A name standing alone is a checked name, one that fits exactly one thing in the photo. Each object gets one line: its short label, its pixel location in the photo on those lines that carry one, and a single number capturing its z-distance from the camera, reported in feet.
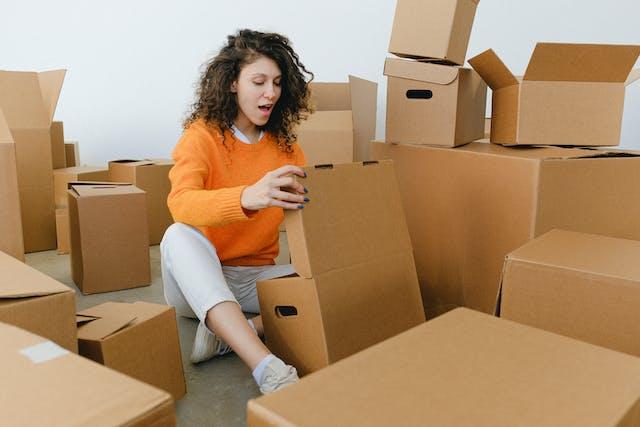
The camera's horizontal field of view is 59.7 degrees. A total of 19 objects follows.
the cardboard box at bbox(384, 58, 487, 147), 4.40
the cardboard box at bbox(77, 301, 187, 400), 3.15
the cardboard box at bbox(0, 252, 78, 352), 2.42
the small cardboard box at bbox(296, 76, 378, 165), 6.48
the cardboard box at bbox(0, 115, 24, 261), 3.39
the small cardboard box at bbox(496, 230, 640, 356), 2.57
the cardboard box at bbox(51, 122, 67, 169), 7.57
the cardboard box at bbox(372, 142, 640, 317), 3.72
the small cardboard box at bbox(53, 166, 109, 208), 7.16
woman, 3.58
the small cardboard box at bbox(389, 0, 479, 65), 4.28
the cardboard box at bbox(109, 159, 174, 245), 6.98
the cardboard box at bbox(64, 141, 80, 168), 8.27
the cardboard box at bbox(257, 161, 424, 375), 3.25
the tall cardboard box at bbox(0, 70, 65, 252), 6.45
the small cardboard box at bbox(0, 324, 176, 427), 1.33
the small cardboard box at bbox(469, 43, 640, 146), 4.08
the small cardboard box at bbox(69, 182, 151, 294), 5.32
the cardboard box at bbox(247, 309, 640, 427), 1.55
